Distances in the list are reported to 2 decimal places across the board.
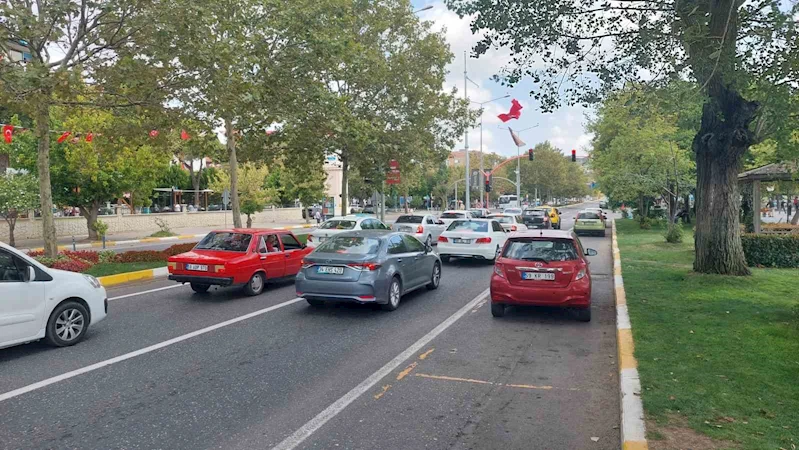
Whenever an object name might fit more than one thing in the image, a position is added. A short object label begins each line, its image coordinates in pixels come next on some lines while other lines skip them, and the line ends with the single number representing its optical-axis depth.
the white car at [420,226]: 22.31
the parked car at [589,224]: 29.97
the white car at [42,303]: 6.56
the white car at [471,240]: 16.16
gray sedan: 8.98
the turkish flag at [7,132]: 23.14
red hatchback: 8.45
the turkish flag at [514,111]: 32.19
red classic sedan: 10.52
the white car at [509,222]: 23.48
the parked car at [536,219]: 32.38
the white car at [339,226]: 17.41
